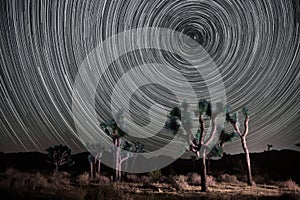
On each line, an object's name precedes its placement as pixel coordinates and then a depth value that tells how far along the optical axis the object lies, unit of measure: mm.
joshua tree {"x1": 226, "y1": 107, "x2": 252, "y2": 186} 28875
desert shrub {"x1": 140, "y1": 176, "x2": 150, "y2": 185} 29156
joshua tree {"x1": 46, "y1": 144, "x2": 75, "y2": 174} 50500
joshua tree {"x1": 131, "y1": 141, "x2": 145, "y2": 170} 52150
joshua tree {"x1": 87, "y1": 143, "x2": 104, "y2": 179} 53875
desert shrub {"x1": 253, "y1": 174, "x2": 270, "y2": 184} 30484
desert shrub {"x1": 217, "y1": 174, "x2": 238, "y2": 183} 30747
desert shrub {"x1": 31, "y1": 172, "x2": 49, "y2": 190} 17578
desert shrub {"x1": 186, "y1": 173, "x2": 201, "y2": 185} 28847
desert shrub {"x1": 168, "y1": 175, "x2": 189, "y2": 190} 22797
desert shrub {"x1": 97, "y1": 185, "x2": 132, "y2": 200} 15801
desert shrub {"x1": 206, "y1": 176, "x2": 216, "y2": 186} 27814
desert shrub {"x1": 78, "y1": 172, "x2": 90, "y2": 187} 24734
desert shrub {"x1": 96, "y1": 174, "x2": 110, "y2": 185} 28666
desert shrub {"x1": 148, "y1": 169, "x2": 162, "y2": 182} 31155
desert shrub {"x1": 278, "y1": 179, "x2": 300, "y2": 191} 24564
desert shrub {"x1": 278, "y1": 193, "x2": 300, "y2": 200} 17644
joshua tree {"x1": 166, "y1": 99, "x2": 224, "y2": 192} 24094
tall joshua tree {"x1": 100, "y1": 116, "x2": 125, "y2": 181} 34781
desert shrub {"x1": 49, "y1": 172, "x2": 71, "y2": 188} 22498
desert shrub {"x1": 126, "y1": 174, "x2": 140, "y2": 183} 31570
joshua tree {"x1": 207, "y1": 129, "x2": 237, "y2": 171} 29625
